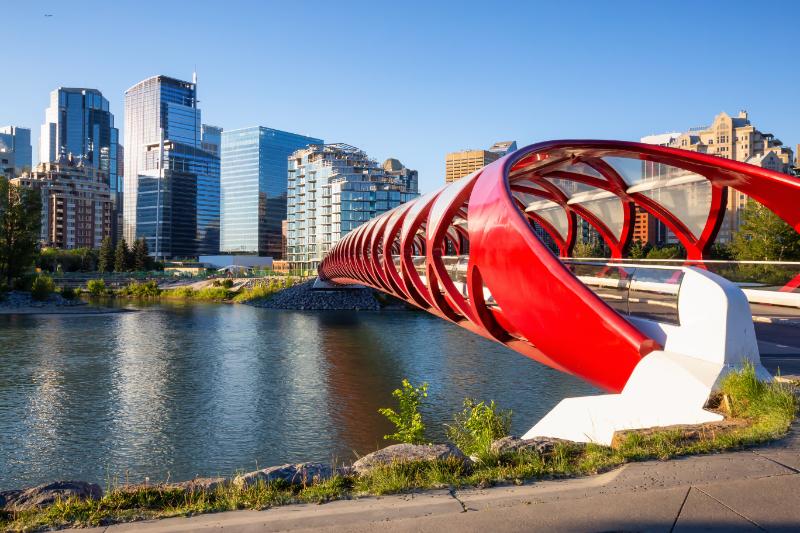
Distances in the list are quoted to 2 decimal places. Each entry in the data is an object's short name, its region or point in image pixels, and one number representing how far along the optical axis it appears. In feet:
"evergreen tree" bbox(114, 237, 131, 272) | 325.62
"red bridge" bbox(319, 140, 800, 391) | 25.29
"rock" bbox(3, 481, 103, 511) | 15.90
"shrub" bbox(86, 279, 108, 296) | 240.12
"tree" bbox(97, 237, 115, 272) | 329.11
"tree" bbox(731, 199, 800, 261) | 116.16
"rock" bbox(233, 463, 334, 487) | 16.46
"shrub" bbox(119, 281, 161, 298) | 245.24
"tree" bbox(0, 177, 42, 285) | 187.11
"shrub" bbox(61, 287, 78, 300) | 189.37
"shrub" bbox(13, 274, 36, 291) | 188.75
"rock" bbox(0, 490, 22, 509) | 16.31
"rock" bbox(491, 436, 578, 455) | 17.78
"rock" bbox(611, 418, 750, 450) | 18.02
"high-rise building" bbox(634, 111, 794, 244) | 374.02
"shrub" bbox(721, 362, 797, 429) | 19.16
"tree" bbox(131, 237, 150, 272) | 335.26
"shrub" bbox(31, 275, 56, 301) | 178.70
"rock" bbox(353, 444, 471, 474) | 17.30
